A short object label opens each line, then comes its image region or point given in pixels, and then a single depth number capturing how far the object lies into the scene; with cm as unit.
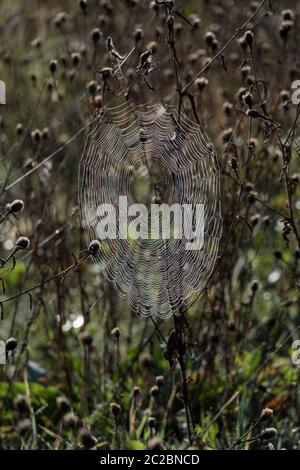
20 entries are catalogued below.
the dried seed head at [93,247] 484
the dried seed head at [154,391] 573
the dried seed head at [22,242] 470
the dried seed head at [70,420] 544
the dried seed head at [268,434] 478
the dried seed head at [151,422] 539
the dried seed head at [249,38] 534
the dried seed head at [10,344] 498
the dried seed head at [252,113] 494
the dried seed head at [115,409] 557
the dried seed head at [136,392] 586
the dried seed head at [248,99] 511
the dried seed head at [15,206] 477
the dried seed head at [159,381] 582
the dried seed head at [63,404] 571
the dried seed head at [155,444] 465
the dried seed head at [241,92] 547
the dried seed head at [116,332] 551
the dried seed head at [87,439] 497
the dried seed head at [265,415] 493
